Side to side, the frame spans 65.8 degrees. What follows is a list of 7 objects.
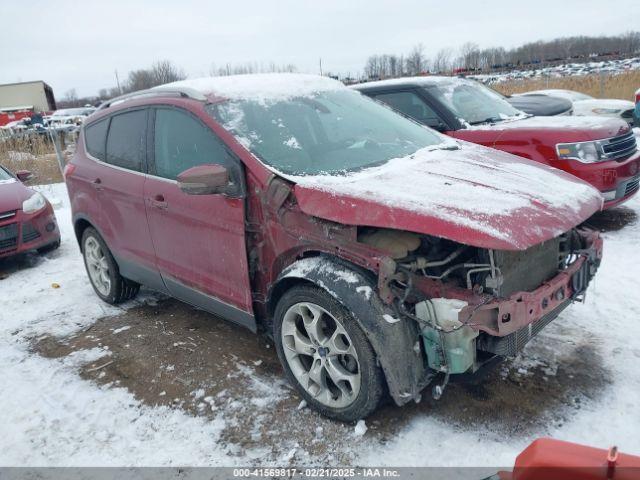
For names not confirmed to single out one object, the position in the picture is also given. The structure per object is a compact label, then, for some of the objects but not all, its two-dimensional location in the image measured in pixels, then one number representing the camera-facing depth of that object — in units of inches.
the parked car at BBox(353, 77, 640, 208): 199.2
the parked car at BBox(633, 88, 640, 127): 355.3
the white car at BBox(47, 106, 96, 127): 1071.7
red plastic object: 48.2
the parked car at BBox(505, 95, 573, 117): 282.0
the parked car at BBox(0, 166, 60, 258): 231.6
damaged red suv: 93.4
